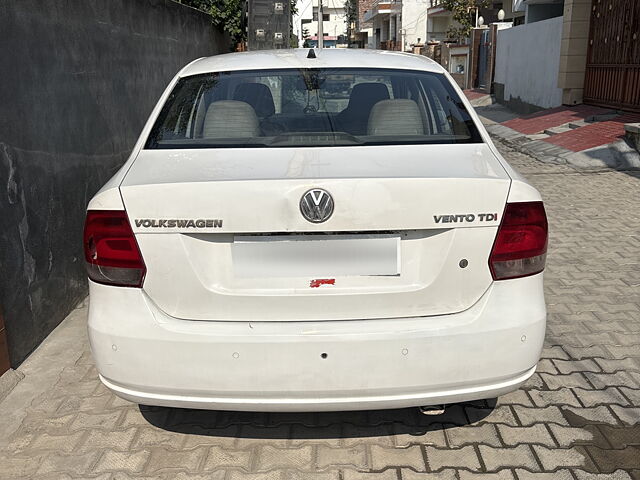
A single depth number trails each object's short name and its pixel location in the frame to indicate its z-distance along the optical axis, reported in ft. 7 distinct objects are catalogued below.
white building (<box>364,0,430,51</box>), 176.04
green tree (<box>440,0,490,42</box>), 112.27
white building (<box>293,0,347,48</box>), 303.48
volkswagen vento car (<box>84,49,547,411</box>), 7.39
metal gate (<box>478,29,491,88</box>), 84.17
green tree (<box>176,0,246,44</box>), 51.88
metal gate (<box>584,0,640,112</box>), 42.96
